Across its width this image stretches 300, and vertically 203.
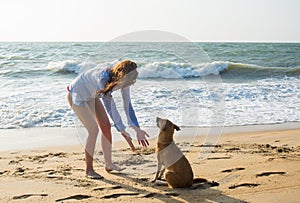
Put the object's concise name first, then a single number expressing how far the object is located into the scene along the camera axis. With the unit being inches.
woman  182.7
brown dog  182.4
